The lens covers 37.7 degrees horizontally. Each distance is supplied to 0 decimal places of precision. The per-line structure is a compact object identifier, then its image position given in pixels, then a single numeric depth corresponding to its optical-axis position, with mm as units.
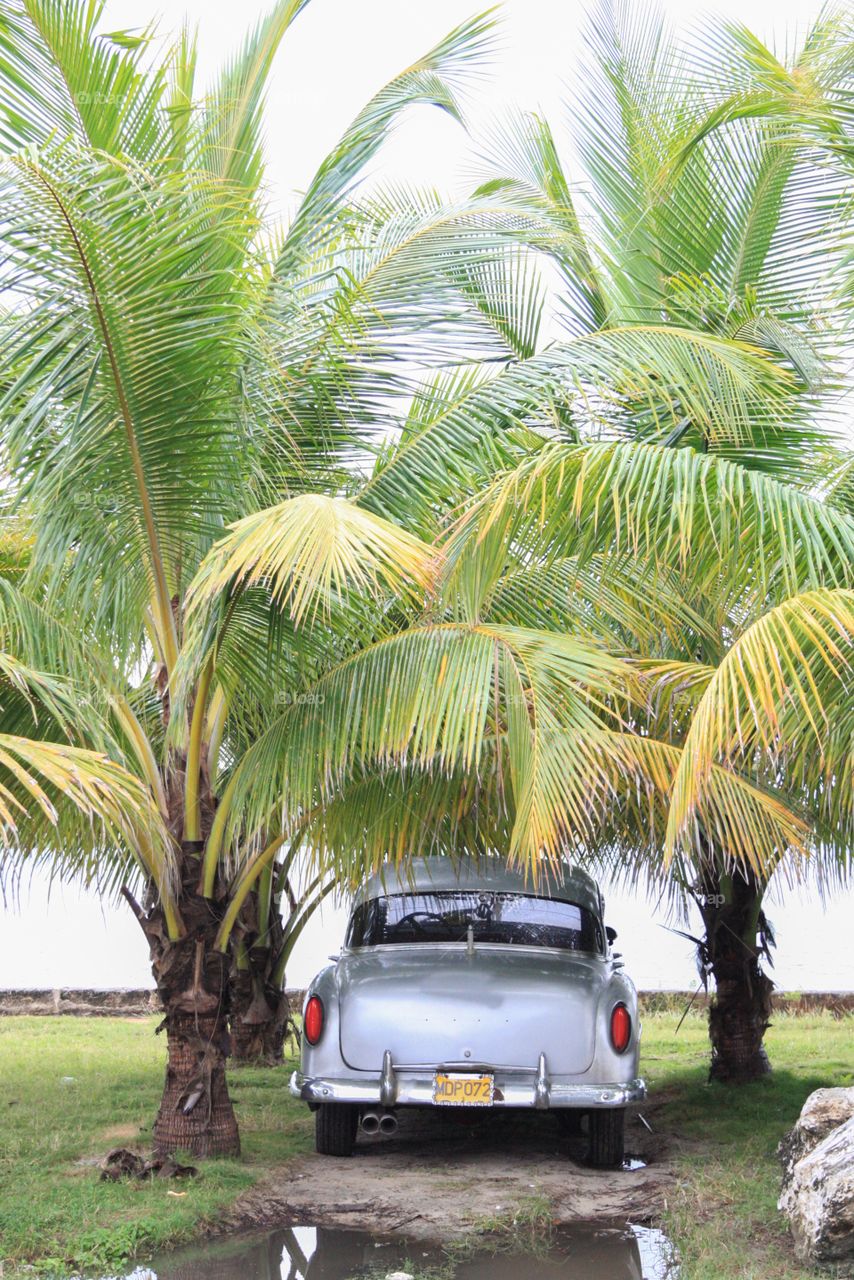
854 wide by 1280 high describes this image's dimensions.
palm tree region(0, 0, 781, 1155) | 5223
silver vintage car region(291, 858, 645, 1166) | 6266
